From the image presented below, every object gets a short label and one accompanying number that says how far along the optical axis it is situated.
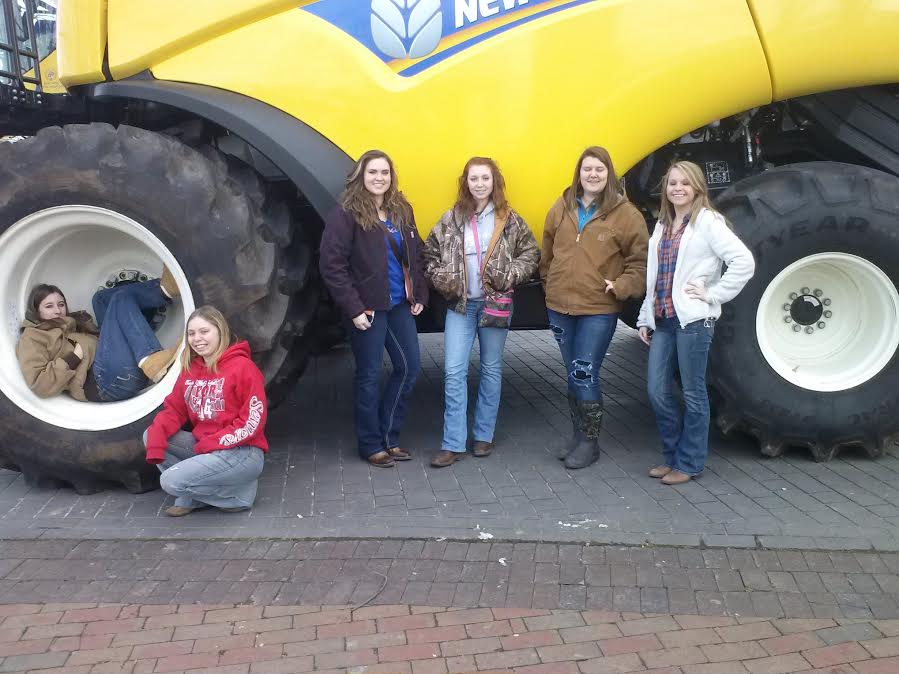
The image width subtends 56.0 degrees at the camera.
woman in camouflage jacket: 3.82
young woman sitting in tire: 3.89
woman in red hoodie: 3.53
